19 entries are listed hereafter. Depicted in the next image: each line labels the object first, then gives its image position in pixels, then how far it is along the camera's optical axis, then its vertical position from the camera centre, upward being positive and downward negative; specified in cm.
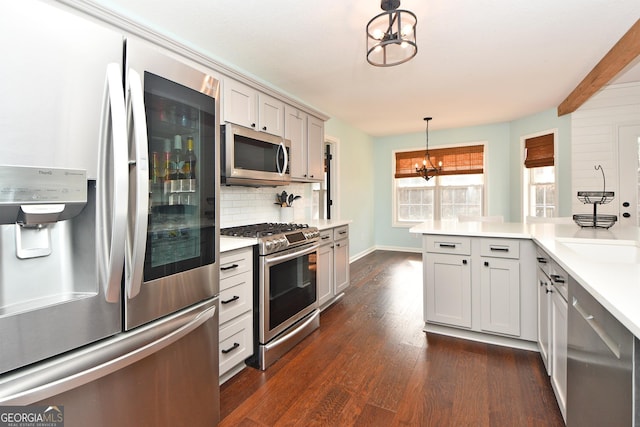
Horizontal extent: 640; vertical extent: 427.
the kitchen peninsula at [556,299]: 94 -46
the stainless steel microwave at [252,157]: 246 +48
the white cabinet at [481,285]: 239 -59
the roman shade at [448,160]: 597 +106
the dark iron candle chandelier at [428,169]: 554 +82
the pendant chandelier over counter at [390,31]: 181 +112
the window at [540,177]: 484 +58
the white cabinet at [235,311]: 196 -65
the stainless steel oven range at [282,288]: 222 -59
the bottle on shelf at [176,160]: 128 +22
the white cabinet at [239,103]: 254 +94
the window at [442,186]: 605 +53
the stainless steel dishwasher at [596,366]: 87 -52
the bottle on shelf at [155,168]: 118 +17
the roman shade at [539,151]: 481 +98
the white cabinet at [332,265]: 320 -58
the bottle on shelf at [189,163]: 135 +22
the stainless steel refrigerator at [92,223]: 85 -3
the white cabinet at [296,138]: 328 +82
